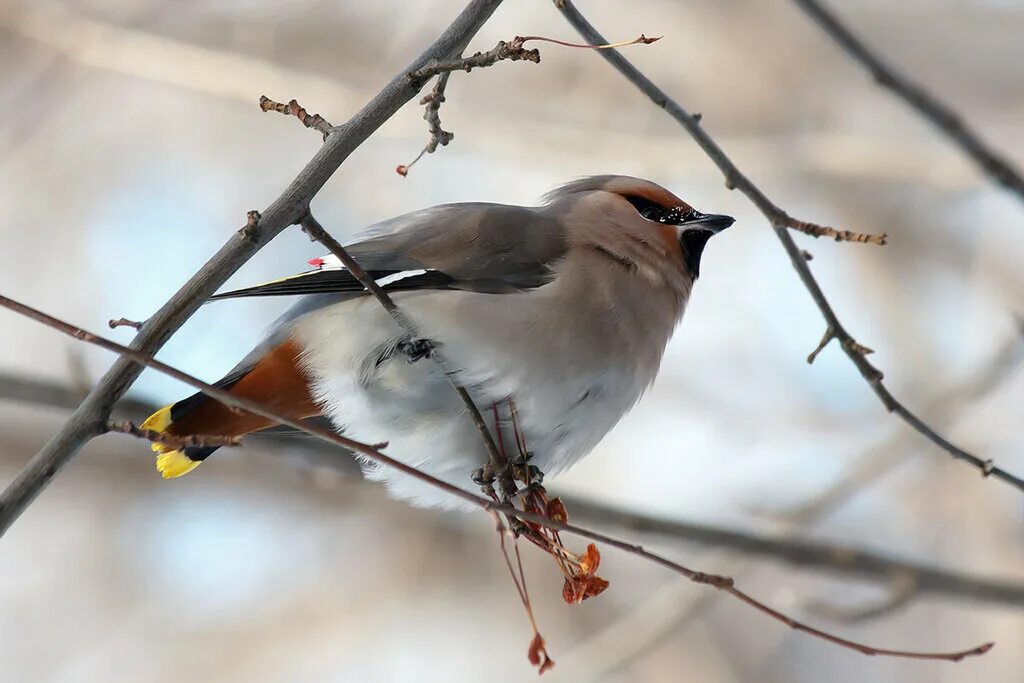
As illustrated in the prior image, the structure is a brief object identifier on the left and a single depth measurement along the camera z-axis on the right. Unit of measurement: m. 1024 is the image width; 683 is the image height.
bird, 5.64
